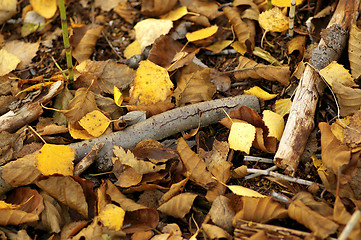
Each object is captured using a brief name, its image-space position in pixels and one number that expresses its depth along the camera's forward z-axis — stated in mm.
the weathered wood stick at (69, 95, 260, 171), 2072
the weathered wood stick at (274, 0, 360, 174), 1915
